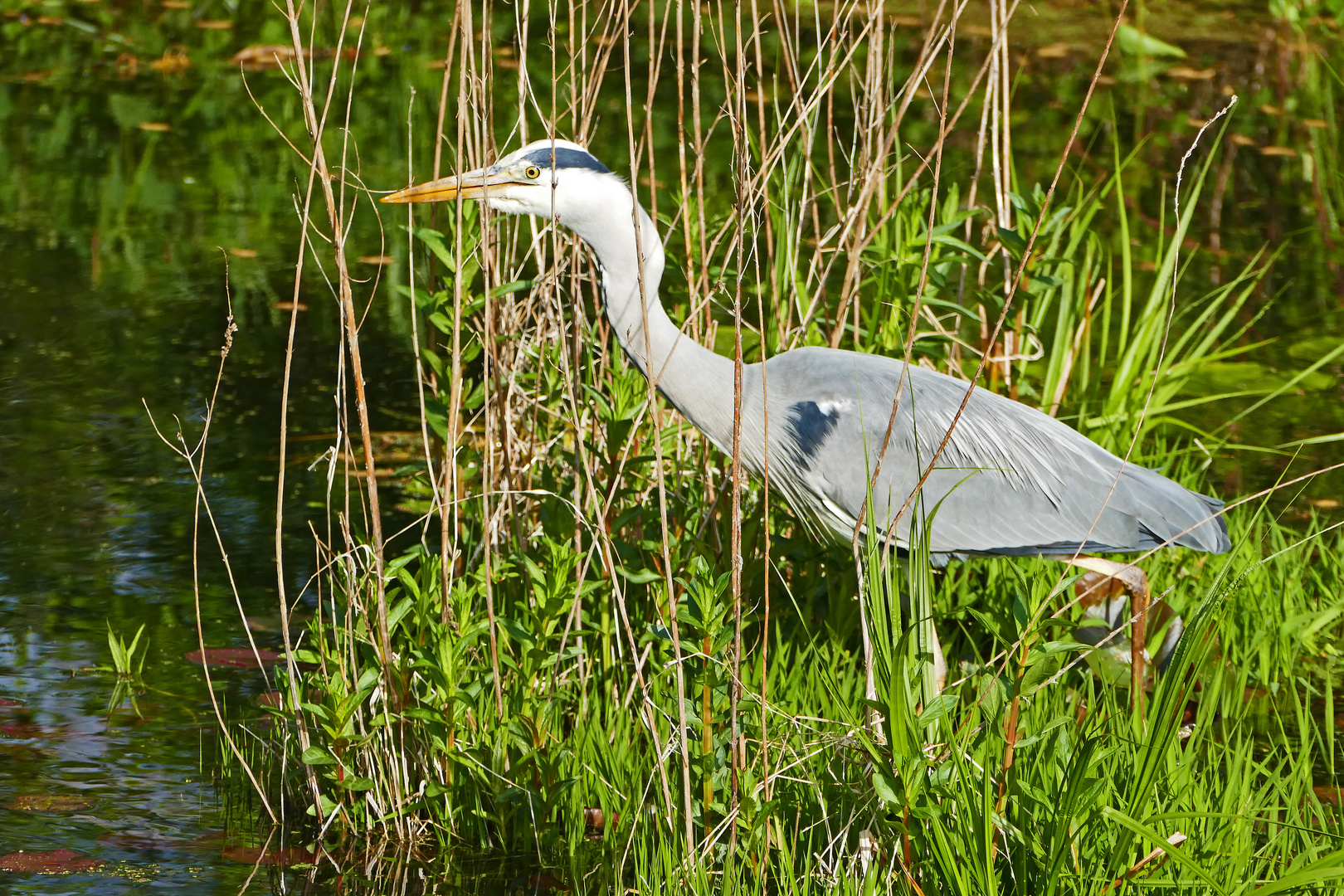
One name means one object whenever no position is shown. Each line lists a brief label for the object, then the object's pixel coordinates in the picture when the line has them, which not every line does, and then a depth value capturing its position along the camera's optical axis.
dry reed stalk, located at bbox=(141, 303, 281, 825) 6.21
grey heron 6.89
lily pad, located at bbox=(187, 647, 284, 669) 7.82
